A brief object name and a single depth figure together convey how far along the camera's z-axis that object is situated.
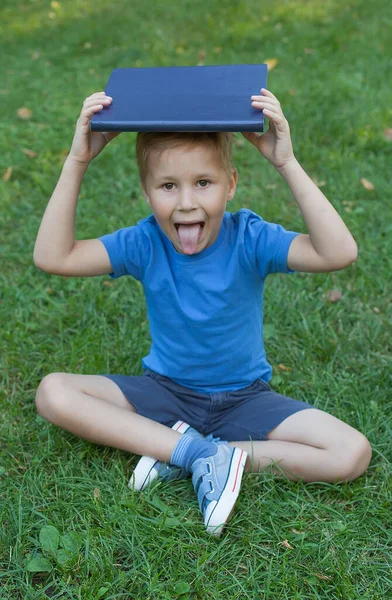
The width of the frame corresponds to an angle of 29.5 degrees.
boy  2.18
